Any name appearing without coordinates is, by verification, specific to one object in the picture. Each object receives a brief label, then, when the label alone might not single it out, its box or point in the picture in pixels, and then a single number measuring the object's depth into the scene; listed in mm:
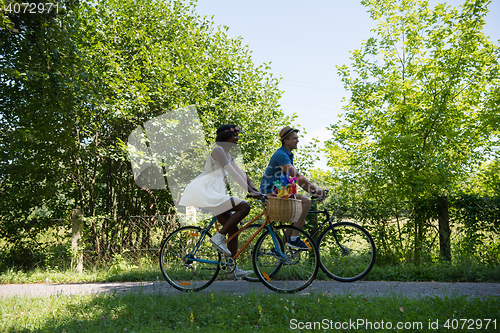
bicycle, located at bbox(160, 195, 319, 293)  4316
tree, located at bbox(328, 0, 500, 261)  6141
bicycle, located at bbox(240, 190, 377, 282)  4672
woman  4312
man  4529
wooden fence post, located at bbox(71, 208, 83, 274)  7781
